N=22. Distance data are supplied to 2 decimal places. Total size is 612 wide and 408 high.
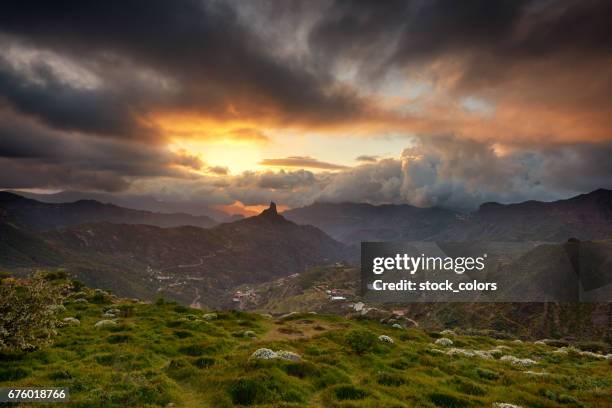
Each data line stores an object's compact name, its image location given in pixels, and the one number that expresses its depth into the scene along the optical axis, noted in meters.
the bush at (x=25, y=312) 21.86
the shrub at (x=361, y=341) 29.37
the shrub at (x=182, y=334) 32.70
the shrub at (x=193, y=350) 26.84
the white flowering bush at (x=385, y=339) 33.66
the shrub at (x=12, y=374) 19.52
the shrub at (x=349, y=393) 18.39
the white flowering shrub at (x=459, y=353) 31.96
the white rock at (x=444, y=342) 40.41
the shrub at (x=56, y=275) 55.27
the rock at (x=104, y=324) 33.22
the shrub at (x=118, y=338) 28.92
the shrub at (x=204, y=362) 22.74
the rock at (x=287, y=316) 51.62
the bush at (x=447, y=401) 18.38
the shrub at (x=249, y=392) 17.21
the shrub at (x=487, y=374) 24.56
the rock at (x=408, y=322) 63.22
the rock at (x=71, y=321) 33.76
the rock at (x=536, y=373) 24.97
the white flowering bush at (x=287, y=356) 22.83
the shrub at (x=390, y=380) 21.19
